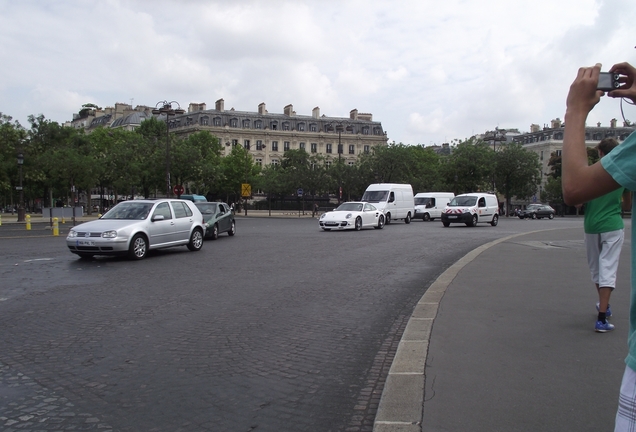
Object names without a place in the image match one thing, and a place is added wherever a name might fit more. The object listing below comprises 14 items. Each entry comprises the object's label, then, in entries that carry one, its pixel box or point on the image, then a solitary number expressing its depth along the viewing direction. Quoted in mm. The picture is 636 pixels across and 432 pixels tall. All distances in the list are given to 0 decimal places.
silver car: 14055
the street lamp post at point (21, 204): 39906
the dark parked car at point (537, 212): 58719
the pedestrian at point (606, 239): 6094
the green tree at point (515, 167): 72688
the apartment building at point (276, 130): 106438
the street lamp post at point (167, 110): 37781
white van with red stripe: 31922
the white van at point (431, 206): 46594
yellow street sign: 56062
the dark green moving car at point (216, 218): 22641
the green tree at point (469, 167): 69125
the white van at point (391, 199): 35750
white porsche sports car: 27859
